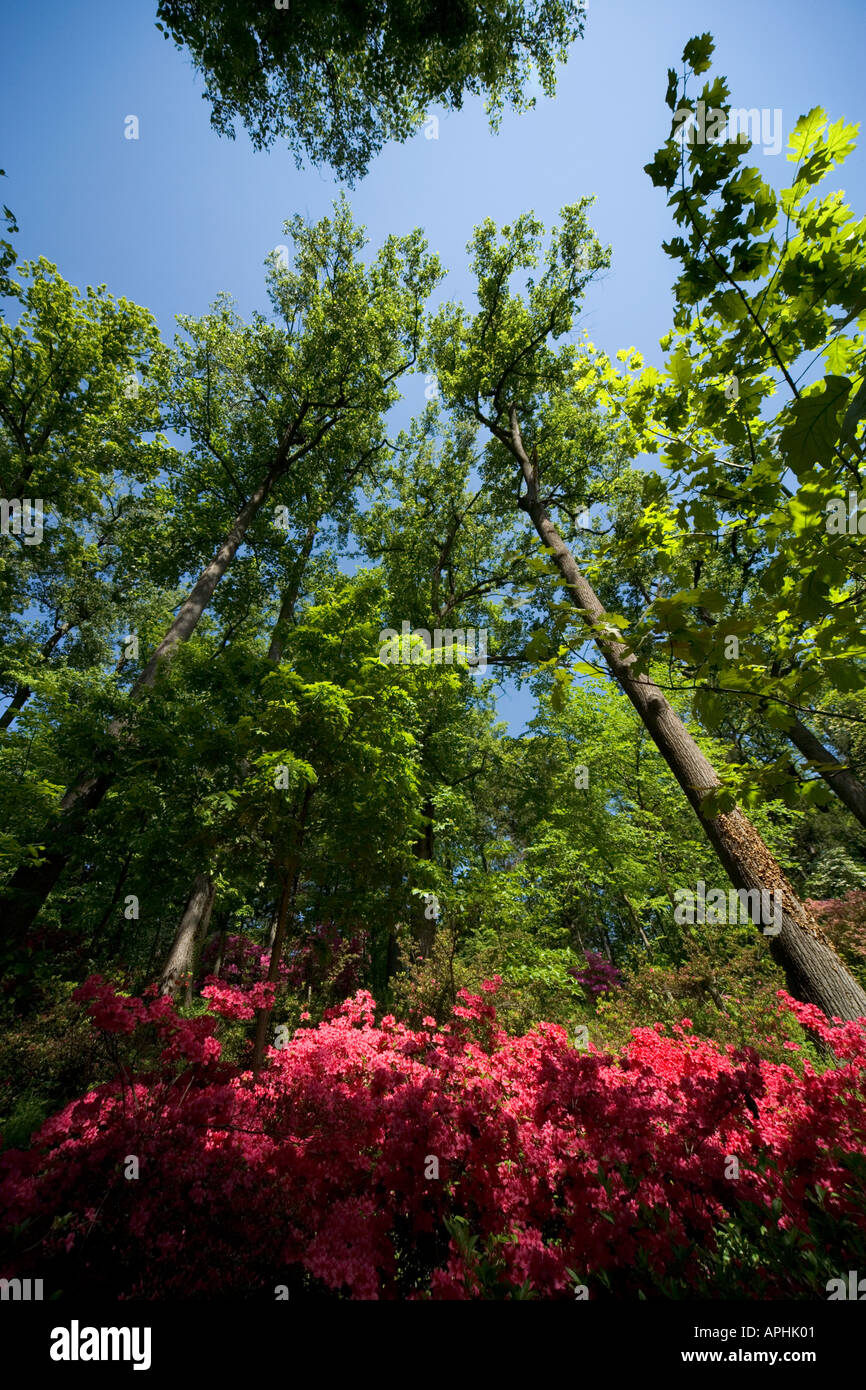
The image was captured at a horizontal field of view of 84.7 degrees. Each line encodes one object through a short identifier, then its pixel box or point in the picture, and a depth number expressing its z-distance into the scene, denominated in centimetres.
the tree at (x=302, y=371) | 1141
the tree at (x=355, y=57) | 586
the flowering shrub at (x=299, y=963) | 788
